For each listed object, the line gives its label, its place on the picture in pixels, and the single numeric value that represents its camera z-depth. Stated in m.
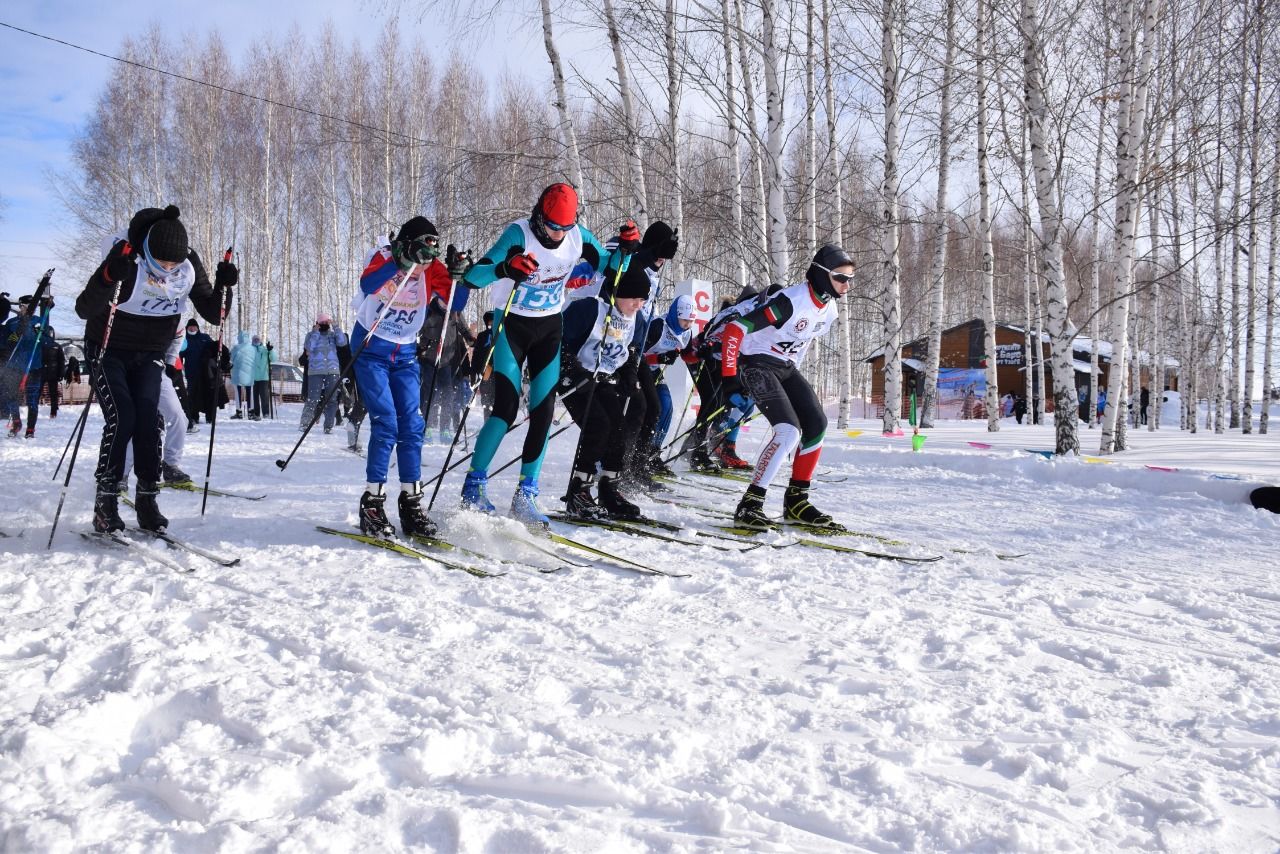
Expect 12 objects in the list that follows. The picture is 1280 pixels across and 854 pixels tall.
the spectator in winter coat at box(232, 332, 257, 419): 15.63
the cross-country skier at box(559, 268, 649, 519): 5.21
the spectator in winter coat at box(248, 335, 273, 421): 15.93
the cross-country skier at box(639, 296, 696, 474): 7.14
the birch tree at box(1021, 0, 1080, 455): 9.45
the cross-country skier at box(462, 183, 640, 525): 4.54
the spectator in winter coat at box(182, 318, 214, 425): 11.77
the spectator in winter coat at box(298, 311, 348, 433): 12.30
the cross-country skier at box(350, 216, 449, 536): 4.40
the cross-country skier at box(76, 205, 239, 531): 4.14
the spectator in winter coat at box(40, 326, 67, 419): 11.62
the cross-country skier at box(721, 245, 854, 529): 5.14
